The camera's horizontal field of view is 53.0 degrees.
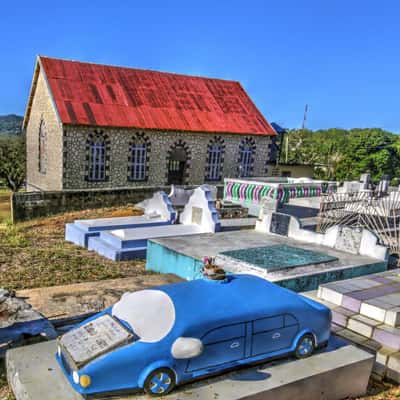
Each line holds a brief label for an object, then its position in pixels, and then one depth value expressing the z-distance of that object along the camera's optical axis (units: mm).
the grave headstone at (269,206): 11414
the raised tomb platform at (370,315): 5578
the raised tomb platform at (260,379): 4141
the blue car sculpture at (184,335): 3918
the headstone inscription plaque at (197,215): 12984
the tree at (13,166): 32281
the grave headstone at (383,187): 19477
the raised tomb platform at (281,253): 7708
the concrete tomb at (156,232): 11711
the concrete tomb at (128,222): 13188
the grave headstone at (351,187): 19875
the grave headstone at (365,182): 20131
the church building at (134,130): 21047
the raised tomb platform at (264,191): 16344
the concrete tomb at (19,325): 5465
